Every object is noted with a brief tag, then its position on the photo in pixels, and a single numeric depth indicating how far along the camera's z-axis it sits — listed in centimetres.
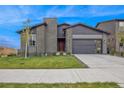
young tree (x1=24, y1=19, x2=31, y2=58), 918
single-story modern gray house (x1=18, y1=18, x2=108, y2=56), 1081
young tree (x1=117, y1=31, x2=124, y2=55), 1119
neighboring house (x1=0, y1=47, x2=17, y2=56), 938
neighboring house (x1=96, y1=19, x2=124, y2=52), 1220
